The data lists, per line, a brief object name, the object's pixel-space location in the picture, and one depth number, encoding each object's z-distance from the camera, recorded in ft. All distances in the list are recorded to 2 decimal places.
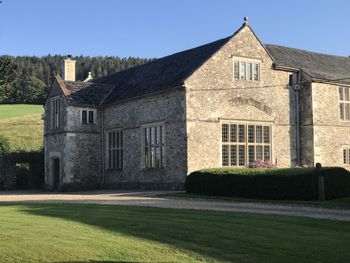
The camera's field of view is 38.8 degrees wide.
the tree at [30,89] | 242.78
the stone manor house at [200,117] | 85.40
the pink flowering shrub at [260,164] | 86.71
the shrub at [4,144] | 138.09
